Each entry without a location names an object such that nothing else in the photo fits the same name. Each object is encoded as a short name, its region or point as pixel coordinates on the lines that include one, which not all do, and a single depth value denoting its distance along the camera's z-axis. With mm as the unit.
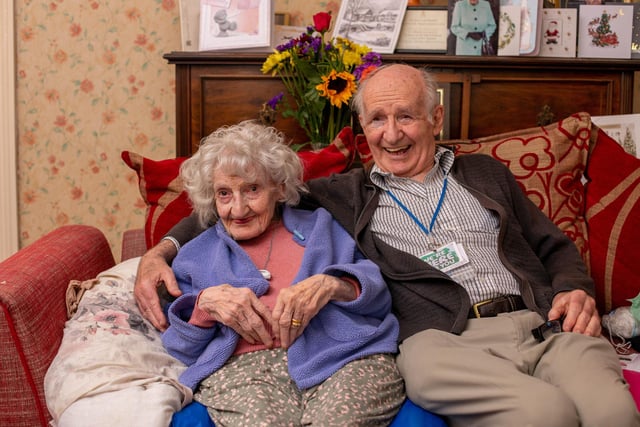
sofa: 1984
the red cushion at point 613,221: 1998
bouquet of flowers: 2283
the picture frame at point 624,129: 2383
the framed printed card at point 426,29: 2568
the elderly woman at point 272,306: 1503
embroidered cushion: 2090
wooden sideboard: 2521
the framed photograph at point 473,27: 2520
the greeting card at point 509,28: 2523
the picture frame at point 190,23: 2605
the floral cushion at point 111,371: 1368
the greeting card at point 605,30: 2582
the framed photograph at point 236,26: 2543
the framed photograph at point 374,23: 2557
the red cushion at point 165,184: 2104
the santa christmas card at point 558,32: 2572
